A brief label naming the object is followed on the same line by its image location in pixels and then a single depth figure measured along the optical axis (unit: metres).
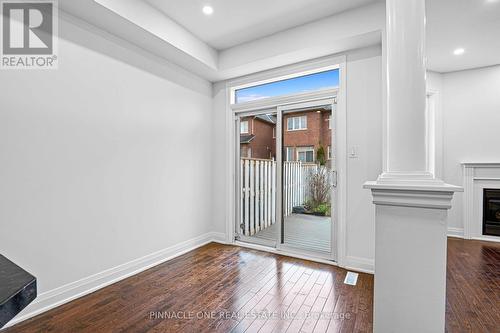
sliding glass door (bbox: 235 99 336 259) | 3.28
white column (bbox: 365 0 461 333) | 1.32
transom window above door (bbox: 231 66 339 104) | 3.23
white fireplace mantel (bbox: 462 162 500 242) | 4.06
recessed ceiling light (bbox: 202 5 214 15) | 2.66
